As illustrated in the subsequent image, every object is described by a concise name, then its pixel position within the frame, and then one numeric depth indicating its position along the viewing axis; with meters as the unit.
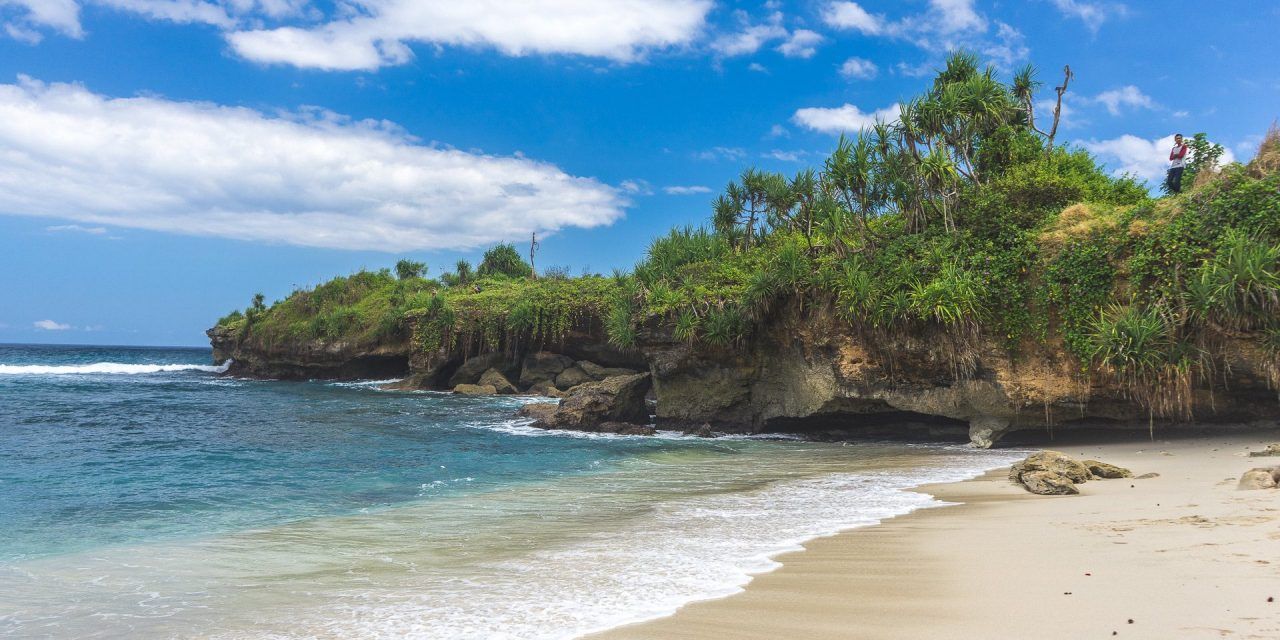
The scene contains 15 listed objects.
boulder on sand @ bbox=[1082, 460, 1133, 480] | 10.00
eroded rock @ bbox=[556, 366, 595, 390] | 33.61
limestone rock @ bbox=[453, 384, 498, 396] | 33.62
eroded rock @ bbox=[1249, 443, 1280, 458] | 10.32
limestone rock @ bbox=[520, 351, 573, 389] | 35.00
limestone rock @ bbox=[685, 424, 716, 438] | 19.59
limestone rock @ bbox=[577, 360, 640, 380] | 32.88
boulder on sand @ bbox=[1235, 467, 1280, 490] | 7.44
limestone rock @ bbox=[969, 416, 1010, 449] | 15.88
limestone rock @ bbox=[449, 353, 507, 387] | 36.50
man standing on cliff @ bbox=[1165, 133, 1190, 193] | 17.55
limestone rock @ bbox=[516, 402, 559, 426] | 21.10
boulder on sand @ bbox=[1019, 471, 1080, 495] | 8.91
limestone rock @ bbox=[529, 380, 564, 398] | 32.28
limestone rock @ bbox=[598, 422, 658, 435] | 19.77
